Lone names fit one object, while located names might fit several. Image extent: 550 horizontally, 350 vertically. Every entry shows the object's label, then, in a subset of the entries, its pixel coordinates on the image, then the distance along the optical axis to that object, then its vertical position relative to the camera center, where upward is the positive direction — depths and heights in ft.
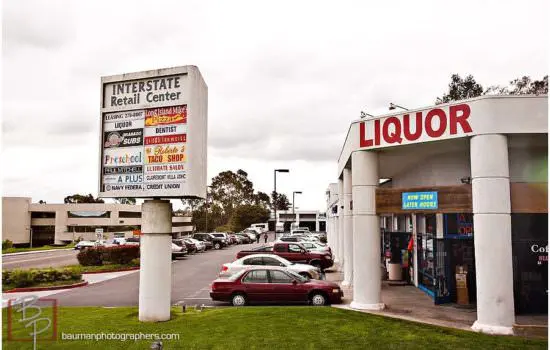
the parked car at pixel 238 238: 189.00 -7.96
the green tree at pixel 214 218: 303.27 +0.36
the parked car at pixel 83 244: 168.45 -9.32
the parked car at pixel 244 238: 194.96 -8.06
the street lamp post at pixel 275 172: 136.77 +13.98
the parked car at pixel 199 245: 139.11 -8.09
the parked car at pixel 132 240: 146.87 -6.98
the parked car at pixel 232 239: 182.70 -8.07
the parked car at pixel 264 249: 85.16 -5.68
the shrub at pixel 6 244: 179.67 -10.12
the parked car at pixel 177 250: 115.95 -7.94
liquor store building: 39.58 +1.83
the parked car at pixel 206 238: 153.58 -6.56
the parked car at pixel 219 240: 158.36 -7.35
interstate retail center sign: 43.09 +8.02
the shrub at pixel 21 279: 71.73 -9.32
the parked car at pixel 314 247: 92.27 -5.72
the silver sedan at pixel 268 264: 63.21 -6.36
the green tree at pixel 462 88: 200.85 +57.27
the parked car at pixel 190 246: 132.98 -7.82
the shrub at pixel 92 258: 97.09 -8.21
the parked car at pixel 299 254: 84.38 -6.42
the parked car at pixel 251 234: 205.62 -7.02
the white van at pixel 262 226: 273.46 -4.52
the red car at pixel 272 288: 52.16 -7.82
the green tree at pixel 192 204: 321.32 +10.08
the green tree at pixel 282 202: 527.19 +19.07
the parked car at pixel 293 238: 121.19 -5.20
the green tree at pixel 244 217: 281.70 +1.04
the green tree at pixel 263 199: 378.96 +16.69
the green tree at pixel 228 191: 306.14 +18.27
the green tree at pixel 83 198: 396.86 +17.26
